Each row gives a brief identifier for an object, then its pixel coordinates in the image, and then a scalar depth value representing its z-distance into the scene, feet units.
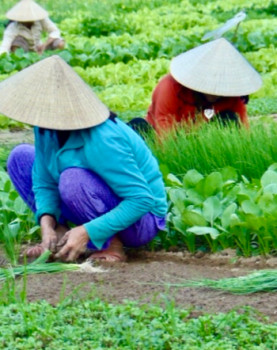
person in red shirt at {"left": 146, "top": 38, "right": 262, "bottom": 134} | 38.29
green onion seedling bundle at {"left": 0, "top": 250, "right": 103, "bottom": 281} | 27.34
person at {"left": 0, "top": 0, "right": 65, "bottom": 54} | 78.84
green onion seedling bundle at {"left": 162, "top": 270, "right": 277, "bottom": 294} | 25.05
